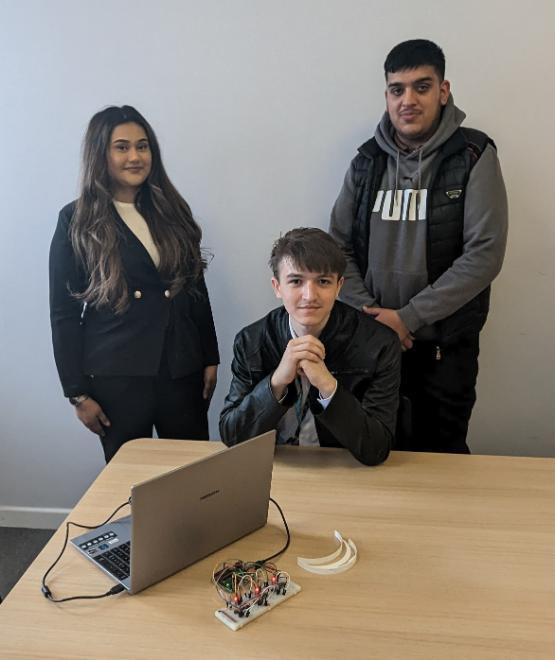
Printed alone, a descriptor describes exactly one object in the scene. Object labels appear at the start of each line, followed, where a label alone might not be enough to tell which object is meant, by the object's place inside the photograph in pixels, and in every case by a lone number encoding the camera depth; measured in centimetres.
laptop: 102
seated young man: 150
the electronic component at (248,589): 101
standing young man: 190
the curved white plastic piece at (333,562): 112
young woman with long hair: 196
